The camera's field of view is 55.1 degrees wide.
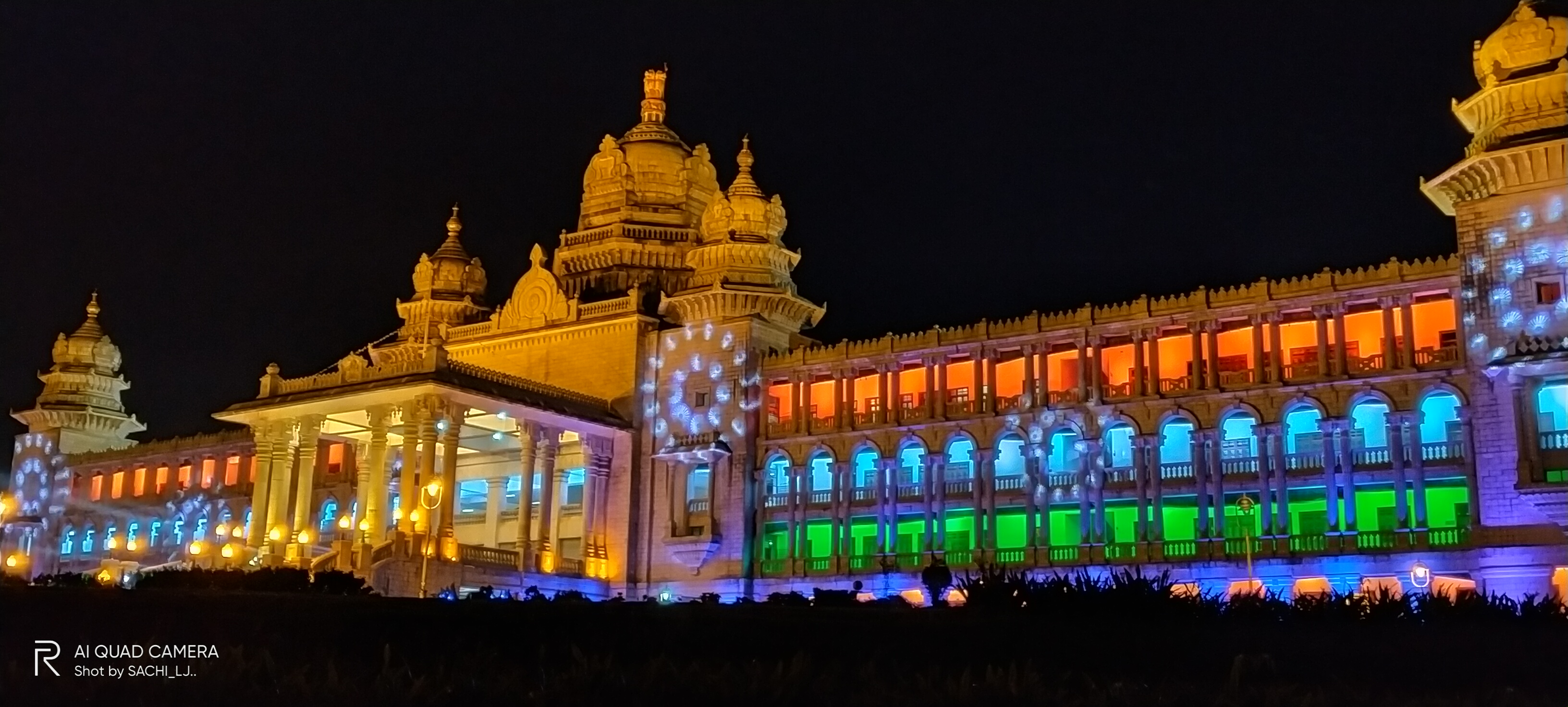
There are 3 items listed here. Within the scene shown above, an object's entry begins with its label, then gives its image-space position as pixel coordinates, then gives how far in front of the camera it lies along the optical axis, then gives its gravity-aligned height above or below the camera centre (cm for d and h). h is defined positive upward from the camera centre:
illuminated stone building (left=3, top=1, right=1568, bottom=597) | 4712 +683
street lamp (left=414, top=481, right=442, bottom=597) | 5366 +335
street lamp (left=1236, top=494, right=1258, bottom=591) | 4438 +276
